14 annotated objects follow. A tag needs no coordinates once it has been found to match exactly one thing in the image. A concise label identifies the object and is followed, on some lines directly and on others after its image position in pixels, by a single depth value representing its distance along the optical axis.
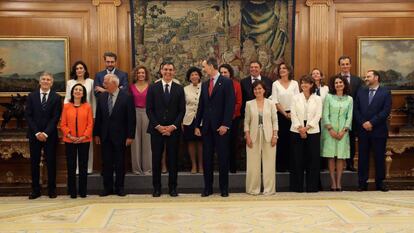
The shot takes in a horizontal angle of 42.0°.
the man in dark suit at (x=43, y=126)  7.24
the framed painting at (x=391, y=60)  9.20
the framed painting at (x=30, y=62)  8.91
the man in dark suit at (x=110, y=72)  8.09
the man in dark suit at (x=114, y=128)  7.34
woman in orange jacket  7.22
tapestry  9.01
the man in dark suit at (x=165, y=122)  7.27
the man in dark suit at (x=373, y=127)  7.64
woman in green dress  7.61
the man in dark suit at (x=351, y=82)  8.02
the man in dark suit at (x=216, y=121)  7.21
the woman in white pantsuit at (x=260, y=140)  7.40
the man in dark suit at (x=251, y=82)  8.08
